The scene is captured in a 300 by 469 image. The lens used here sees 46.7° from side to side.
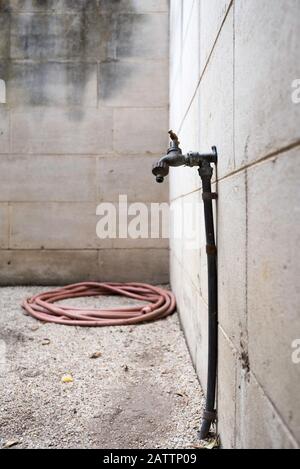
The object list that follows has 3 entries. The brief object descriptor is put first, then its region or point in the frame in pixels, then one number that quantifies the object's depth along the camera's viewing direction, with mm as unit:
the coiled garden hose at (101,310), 2527
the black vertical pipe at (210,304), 1262
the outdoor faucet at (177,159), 1294
